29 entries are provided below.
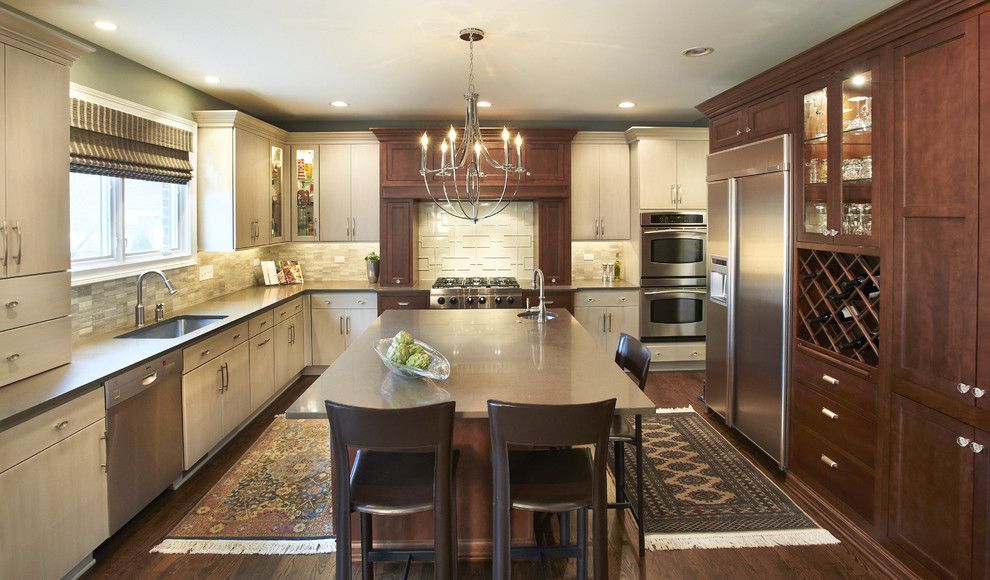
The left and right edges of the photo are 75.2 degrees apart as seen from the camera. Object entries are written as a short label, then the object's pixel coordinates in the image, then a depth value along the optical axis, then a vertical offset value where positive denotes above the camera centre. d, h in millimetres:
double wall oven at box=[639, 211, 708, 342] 6477 -50
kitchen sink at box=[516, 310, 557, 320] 4289 -303
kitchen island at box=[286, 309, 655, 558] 2406 -467
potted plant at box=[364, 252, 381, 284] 6719 +50
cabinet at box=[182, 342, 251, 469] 3766 -829
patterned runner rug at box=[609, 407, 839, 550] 3109 -1263
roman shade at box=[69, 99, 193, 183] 3604 +806
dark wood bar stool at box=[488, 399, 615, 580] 2133 -743
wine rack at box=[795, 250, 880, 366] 3146 -184
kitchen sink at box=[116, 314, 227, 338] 4348 -367
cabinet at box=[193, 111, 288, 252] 5180 +762
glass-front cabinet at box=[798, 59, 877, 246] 3082 +549
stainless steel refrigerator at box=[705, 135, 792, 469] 3822 -135
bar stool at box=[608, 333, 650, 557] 2912 -745
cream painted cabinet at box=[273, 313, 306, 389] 5535 -711
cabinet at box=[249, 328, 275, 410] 4898 -762
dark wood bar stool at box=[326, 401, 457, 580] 2094 -734
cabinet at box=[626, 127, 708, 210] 6457 +1007
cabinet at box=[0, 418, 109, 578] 2334 -928
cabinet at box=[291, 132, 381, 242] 6555 +859
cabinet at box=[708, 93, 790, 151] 3859 +955
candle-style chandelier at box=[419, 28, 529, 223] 3366 +737
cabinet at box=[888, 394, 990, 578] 2371 -887
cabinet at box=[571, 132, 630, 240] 6656 +877
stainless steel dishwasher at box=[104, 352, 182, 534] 2982 -816
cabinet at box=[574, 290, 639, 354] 6445 -440
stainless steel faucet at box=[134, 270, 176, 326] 4121 -245
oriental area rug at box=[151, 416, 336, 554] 3057 -1263
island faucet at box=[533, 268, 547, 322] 4132 -281
